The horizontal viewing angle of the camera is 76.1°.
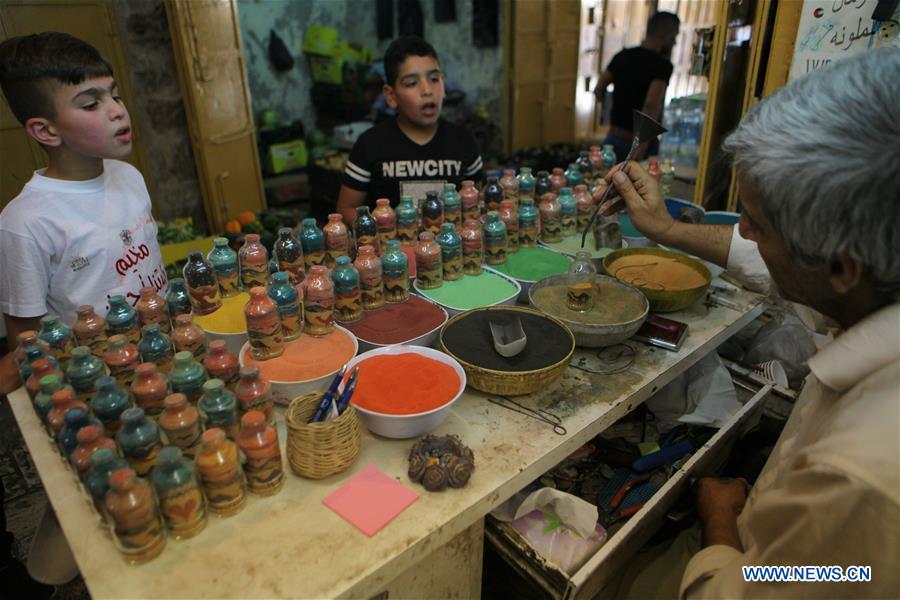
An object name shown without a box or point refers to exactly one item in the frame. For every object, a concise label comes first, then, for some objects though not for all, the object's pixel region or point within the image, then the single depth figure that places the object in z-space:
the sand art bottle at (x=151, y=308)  1.59
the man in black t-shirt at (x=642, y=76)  5.12
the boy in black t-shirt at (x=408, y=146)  2.64
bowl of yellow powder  1.63
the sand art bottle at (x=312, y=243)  1.91
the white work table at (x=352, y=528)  1.05
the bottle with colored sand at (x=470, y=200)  2.33
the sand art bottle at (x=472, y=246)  2.02
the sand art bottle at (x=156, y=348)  1.42
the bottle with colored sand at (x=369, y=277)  1.76
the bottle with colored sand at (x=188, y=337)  1.46
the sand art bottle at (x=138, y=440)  1.14
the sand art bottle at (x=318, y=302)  1.62
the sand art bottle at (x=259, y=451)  1.16
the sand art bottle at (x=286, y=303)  1.59
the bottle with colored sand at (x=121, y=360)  1.37
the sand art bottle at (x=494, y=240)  2.09
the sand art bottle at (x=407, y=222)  2.17
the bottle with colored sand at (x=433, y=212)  2.25
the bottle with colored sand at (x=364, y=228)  2.00
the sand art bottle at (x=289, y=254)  1.86
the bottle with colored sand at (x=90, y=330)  1.50
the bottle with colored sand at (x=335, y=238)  1.95
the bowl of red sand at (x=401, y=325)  1.64
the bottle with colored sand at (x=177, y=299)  1.68
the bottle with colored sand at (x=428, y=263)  1.90
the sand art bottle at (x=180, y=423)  1.17
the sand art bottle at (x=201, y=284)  1.68
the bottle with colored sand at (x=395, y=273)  1.80
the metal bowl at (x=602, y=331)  1.68
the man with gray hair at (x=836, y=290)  0.90
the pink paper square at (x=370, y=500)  1.17
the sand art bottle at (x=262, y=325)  1.48
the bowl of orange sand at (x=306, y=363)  1.43
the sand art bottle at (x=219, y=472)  1.11
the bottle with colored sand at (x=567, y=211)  2.39
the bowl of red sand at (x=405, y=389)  1.34
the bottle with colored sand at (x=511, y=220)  2.21
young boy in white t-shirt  1.72
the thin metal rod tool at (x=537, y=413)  1.44
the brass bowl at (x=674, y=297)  1.91
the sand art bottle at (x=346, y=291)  1.70
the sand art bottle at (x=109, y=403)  1.21
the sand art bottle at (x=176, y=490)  1.07
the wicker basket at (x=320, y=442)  1.22
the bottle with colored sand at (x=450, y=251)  1.95
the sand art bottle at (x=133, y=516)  1.02
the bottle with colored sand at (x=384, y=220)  2.11
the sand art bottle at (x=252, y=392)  1.25
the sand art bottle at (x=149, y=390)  1.25
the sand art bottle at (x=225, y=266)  1.77
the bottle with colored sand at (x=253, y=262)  1.78
